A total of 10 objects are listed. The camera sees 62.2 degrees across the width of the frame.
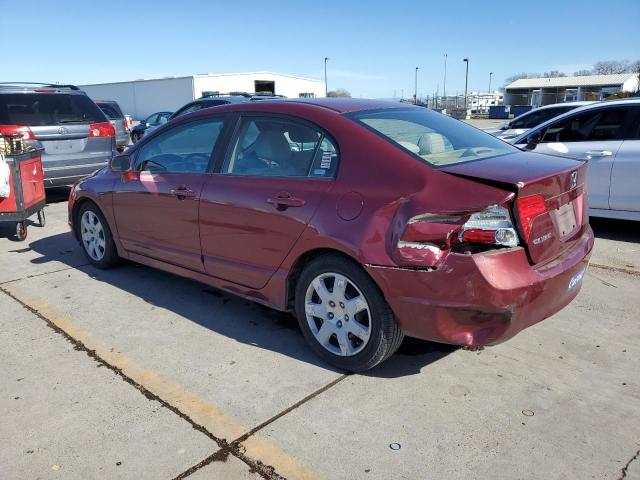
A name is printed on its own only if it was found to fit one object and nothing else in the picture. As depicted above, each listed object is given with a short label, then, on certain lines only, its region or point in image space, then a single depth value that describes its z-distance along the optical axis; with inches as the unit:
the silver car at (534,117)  378.6
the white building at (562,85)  2729.6
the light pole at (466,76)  2600.9
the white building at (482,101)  2479.1
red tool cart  245.9
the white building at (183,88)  1854.1
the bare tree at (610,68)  3767.2
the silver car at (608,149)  233.9
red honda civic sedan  107.7
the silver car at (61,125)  309.4
